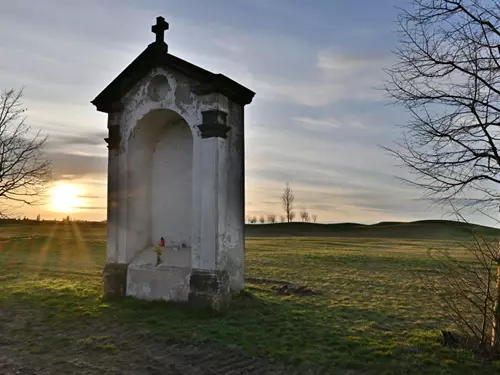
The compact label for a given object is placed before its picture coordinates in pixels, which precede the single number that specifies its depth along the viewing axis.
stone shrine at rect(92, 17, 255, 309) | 9.28
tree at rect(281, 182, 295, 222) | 69.91
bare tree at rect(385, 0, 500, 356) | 6.33
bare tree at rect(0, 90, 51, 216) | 19.09
